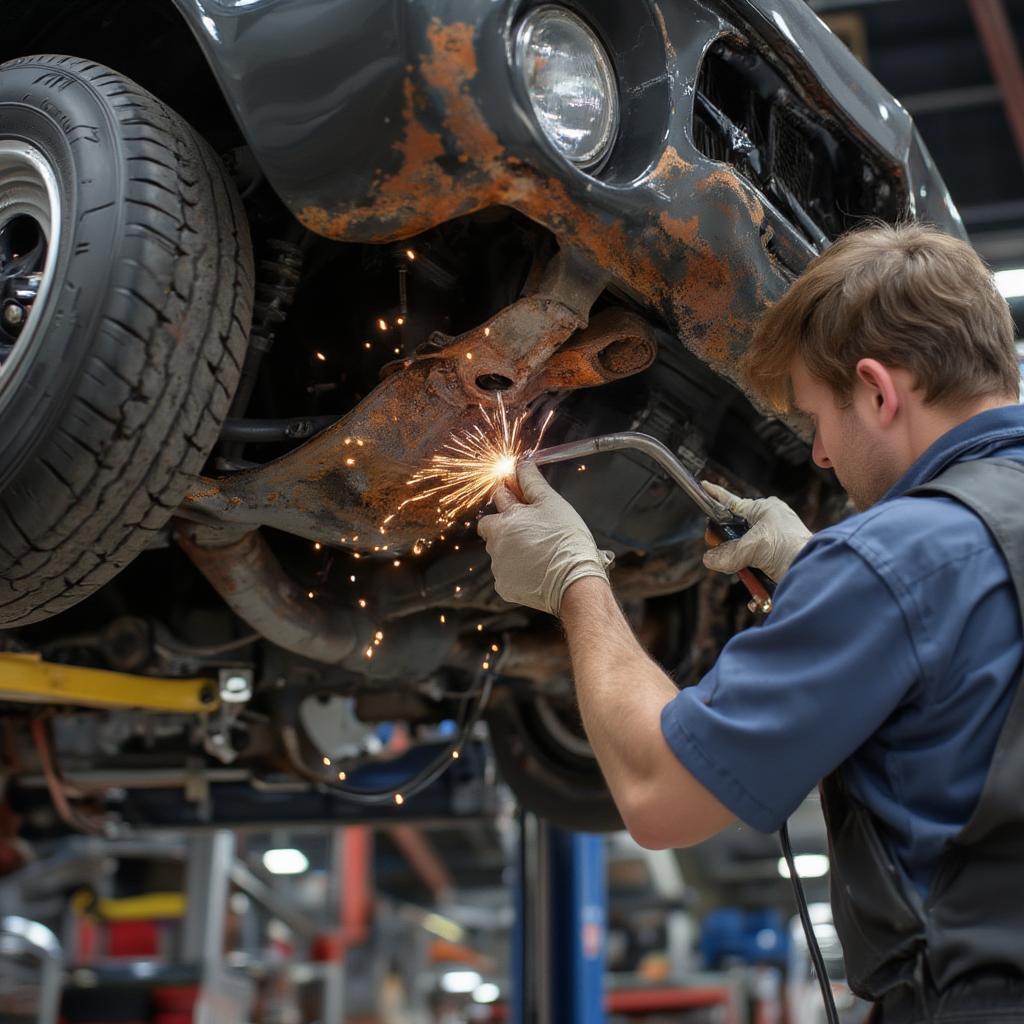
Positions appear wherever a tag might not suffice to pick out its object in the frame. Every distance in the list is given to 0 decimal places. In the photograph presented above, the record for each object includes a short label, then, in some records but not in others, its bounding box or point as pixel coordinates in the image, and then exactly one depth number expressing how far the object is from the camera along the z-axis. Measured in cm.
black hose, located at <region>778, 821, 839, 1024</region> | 169
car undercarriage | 190
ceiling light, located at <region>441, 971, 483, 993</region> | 1153
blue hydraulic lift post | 469
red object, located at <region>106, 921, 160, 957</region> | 748
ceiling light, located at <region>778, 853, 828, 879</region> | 1572
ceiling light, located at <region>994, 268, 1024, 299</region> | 826
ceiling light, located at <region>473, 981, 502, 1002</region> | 1132
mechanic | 140
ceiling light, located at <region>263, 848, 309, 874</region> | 1305
